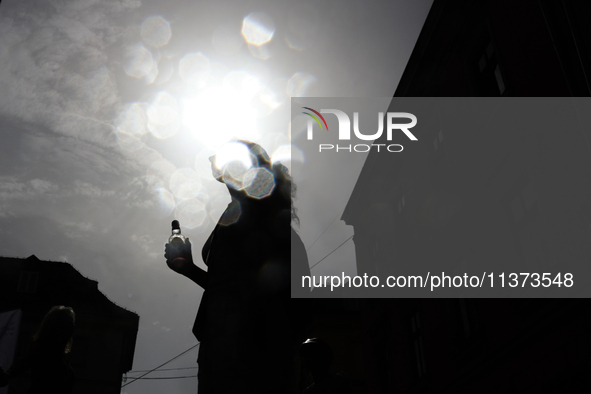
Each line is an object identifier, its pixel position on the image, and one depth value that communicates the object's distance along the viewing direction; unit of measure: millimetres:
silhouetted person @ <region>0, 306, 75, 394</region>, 3329
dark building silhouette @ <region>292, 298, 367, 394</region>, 24219
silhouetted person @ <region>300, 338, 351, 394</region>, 2822
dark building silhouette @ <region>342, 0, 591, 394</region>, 7793
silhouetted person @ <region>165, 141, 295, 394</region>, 2191
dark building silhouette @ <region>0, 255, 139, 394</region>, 25281
